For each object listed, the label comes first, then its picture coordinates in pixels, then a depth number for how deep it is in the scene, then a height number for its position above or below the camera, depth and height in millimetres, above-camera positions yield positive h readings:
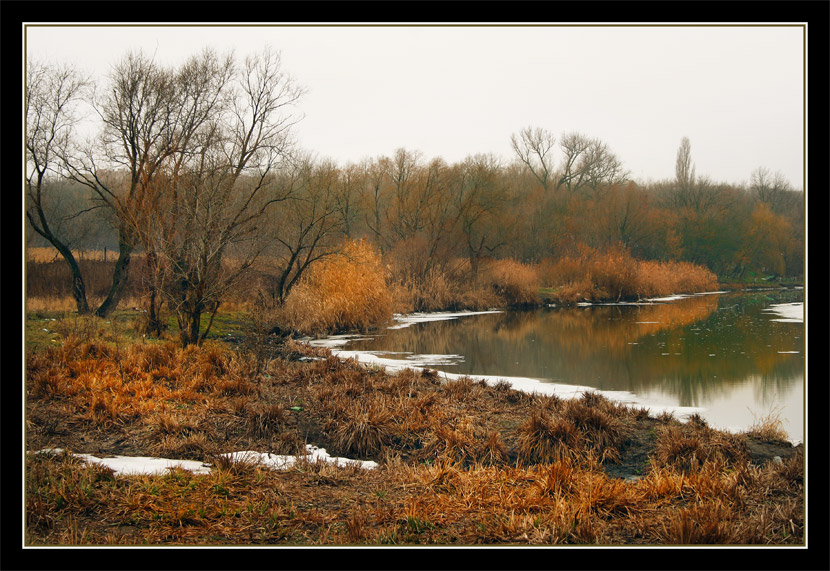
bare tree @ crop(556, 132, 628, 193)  45406 +8616
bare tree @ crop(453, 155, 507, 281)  32625 +4102
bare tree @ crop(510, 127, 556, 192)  45250 +9255
